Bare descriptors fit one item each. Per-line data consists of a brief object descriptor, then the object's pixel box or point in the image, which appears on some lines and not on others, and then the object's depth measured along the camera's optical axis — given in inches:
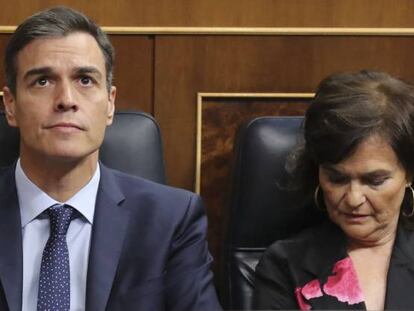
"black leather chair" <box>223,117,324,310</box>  106.5
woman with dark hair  101.1
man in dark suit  98.8
